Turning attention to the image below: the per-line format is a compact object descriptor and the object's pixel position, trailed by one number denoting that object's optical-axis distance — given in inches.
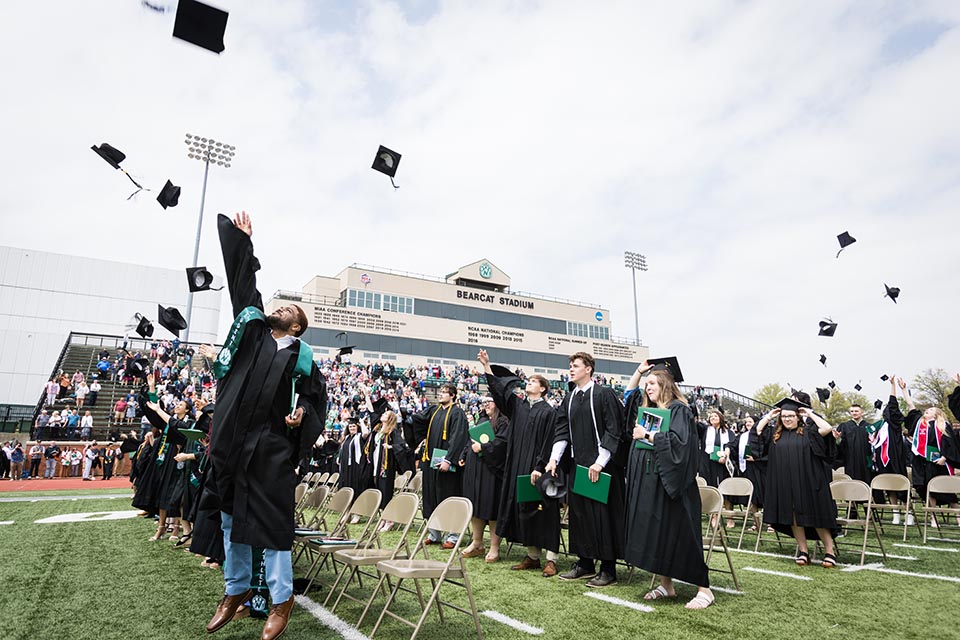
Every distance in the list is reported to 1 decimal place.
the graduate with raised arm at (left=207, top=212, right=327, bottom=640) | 133.8
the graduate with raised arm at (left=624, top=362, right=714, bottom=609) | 168.1
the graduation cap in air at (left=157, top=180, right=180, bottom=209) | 362.0
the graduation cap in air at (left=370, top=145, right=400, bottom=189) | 332.5
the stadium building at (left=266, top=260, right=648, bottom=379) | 1438.2
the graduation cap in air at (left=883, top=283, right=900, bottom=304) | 444.8
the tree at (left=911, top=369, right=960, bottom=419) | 1565.2
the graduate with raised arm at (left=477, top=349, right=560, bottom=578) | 218.8
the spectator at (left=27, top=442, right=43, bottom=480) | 738.2
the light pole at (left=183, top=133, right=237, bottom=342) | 1134.7
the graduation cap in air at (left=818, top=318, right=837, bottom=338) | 489.4
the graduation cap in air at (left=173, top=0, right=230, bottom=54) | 218.2
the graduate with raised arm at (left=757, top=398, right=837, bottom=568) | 226.5
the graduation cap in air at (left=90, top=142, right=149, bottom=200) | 282.0
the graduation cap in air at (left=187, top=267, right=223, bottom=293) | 367.6
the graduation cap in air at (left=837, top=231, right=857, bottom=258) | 416.5
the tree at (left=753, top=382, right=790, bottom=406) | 2102.6
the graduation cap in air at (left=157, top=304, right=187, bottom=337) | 395.9
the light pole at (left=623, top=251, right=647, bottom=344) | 1937.7
